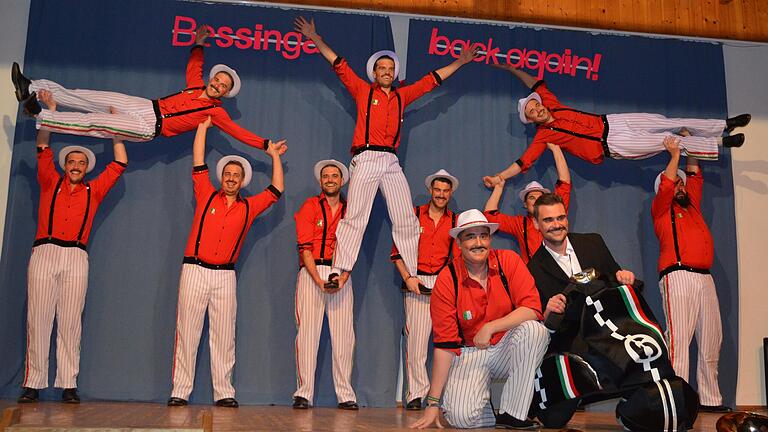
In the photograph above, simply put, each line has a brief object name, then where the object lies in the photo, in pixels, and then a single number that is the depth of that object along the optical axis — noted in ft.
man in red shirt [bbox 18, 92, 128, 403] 17.24
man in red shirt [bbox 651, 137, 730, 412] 18.84
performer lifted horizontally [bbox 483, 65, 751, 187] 20.44
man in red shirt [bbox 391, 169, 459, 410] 18.06
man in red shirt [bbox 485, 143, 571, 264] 19.52
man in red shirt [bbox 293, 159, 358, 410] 17.75
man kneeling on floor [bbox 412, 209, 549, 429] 11.43
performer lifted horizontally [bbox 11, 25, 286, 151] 18.63
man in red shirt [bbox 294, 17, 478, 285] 18.49
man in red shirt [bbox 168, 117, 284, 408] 17.44
